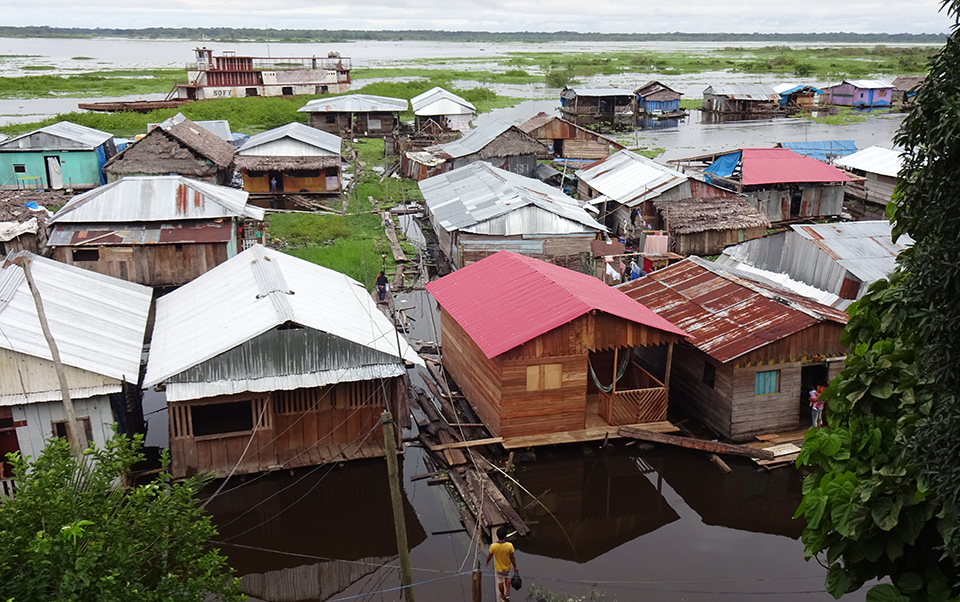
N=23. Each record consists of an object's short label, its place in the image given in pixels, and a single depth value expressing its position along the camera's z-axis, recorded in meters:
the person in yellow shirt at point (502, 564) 12.52
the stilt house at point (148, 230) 26.17
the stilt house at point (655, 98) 76.56
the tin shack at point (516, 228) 28.69
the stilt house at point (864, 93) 86.69
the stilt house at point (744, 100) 80.31
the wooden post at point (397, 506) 10.48
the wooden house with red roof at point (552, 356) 17.12
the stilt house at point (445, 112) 59.16
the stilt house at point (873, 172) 40.83
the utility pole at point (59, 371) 12.63
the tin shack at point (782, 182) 37.40
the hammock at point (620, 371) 18.09
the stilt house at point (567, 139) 51.94
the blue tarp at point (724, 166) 38.72
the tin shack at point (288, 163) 39.72
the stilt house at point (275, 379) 15.76
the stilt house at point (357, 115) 59.62
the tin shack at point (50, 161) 39.44
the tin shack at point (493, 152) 43.06
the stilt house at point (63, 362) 14.55
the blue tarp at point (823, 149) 47.25
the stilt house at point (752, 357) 17.80
